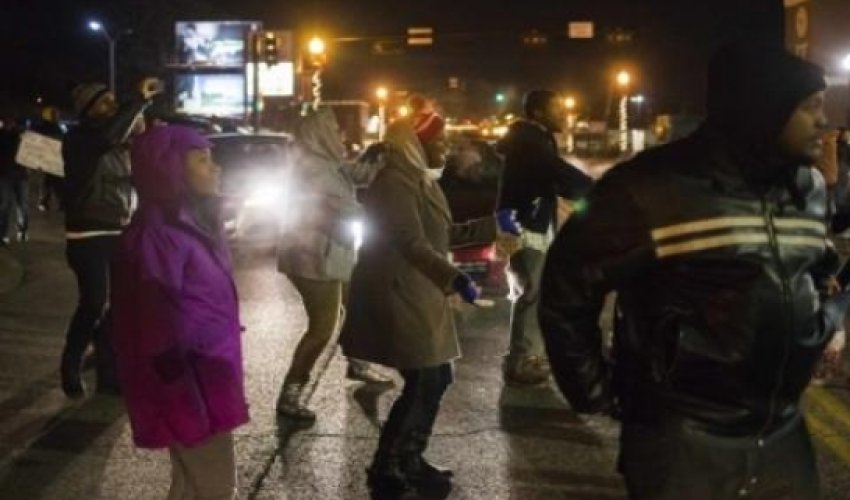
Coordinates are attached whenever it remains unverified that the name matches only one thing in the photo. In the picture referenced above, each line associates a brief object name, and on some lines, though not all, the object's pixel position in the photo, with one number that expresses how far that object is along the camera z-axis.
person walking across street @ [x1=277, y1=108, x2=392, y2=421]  6.62
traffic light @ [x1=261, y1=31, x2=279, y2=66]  28.47
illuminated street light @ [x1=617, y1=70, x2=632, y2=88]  51.97
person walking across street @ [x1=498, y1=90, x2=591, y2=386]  6.98
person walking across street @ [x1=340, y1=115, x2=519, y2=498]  5.07
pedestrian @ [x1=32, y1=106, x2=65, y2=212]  15.81
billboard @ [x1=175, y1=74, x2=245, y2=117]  58.00
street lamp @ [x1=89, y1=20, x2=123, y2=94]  40.83
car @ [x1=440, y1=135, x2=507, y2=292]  10.66
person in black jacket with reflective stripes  2.69
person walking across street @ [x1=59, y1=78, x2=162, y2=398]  7.00
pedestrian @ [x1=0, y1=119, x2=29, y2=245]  15.53
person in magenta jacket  3.67
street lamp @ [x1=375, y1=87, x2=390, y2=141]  26.22
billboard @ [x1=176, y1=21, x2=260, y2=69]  55.84
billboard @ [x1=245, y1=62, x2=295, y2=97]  51.03
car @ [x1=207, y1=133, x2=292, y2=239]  16.53
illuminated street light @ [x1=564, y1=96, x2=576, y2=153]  66.12
